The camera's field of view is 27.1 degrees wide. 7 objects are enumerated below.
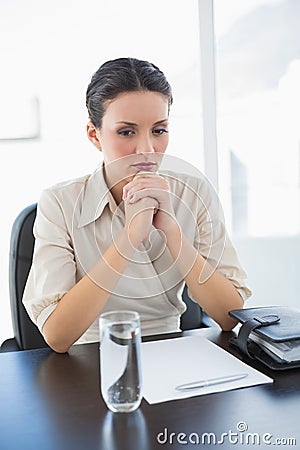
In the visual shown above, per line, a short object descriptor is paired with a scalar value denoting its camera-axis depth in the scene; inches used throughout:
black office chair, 65.8
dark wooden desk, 34.6
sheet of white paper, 41.6
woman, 55.1
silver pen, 41.8
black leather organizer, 45.3
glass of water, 37.7
